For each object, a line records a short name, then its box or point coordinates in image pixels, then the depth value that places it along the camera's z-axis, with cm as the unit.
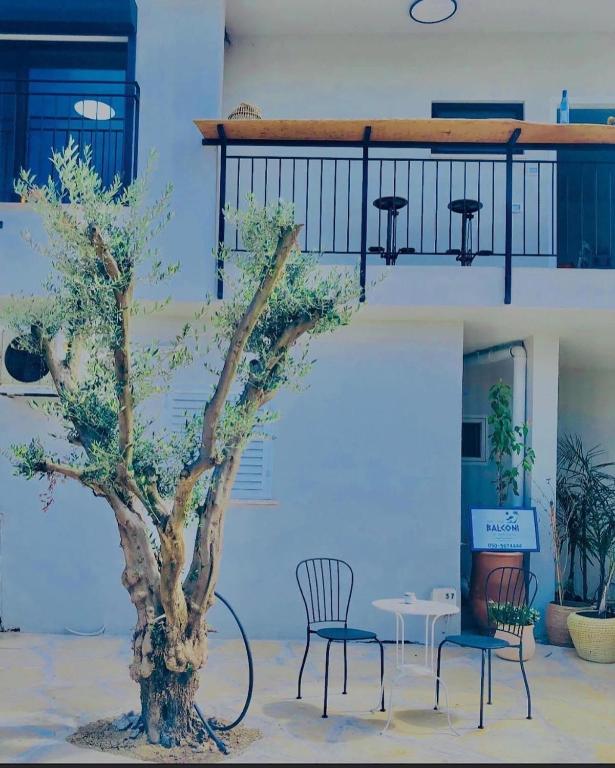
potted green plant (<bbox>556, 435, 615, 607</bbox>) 757
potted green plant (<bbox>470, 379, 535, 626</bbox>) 761
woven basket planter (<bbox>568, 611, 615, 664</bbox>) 690
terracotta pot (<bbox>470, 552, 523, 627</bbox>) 757
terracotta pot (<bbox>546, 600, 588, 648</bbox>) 738
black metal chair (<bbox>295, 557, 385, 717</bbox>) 728
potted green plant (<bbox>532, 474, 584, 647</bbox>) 740
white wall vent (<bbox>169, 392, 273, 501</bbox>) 757
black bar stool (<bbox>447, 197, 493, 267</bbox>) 751
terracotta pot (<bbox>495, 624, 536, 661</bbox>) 690
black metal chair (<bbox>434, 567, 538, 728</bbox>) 546
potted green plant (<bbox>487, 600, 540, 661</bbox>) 689
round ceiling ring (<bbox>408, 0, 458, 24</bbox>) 802
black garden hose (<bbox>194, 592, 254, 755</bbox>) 460
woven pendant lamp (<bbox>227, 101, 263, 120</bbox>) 718
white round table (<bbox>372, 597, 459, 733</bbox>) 515
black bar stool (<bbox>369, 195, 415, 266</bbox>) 760
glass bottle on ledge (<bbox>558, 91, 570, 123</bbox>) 766
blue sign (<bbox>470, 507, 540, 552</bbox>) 756
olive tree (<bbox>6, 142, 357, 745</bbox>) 430
